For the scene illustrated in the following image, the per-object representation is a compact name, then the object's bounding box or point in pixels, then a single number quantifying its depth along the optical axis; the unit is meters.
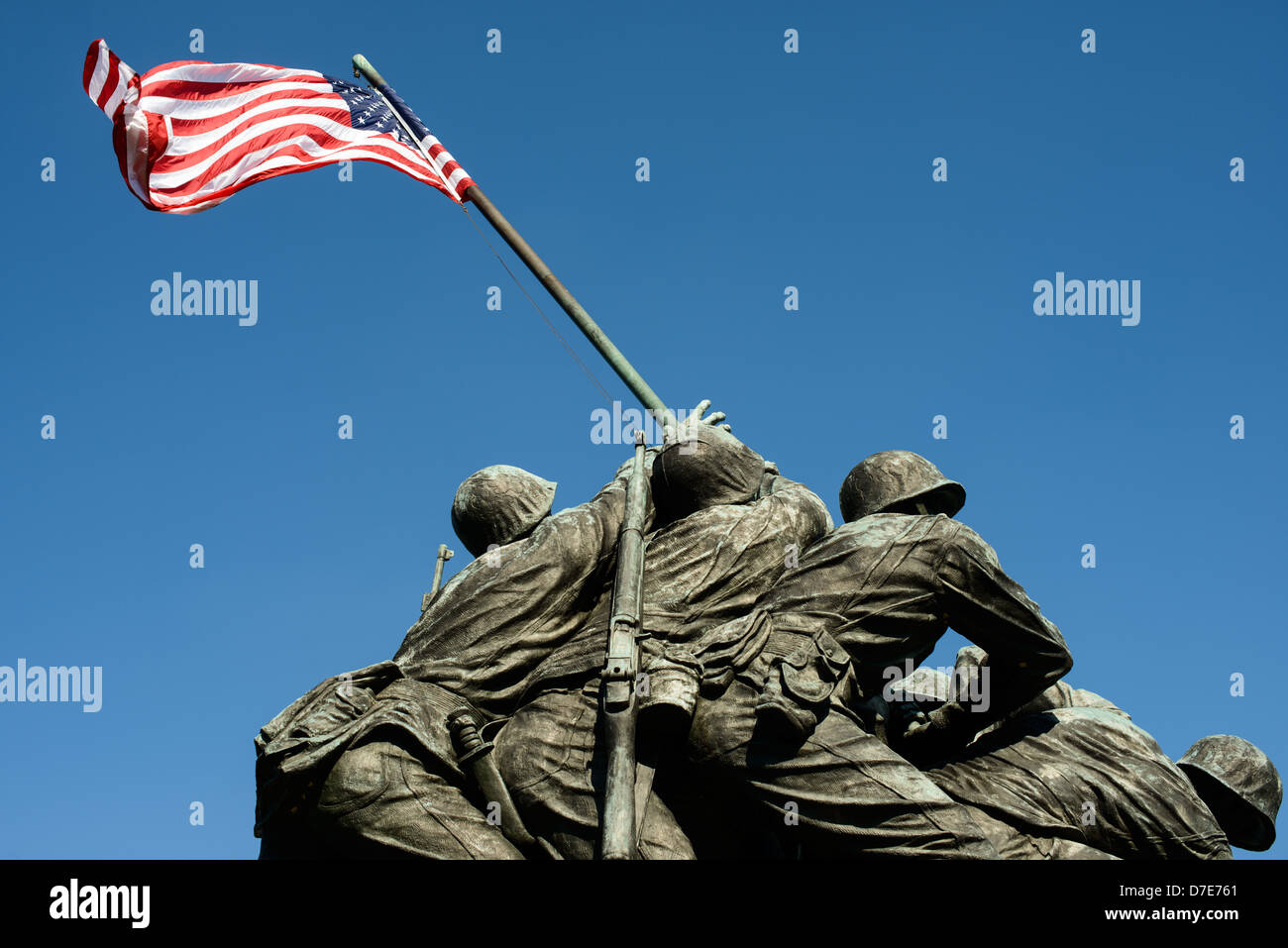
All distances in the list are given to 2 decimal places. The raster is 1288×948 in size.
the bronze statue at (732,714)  8.15
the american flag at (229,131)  11.35
